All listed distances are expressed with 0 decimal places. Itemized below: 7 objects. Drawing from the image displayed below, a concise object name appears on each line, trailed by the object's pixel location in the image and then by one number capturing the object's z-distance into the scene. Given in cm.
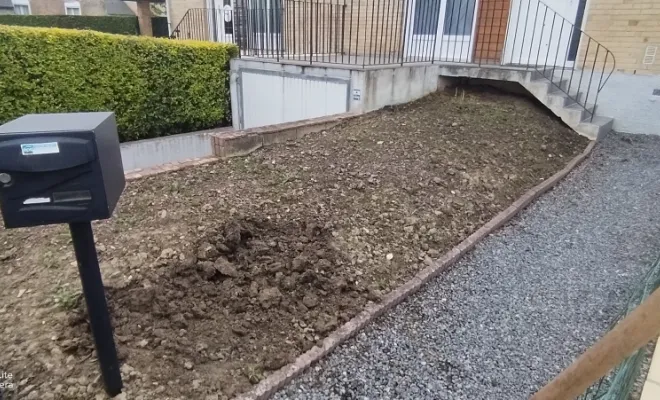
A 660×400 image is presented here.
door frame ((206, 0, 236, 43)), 1273
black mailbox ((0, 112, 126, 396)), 164
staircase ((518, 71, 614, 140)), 691
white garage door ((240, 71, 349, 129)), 672
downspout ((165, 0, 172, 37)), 1359
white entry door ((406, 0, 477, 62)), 884
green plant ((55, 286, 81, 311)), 258
